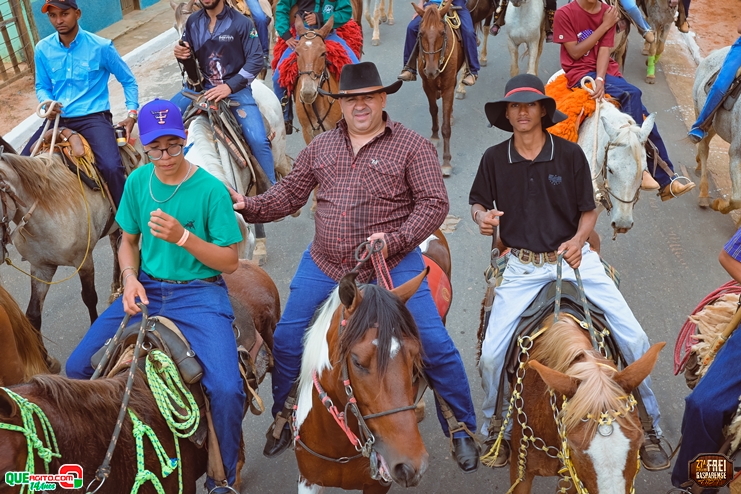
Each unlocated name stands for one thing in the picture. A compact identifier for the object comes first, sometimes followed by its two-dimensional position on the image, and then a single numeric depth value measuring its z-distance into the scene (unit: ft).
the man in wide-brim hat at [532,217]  12.73
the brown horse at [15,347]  11.39
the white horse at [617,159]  19.04
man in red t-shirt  21.71
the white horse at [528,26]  31.40
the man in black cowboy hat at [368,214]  12.22
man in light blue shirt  19.39
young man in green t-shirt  11.02
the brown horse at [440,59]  27.37
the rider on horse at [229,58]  20.84
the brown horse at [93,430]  8.16
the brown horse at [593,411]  9.10
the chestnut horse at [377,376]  9.02
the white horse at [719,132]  22.54
